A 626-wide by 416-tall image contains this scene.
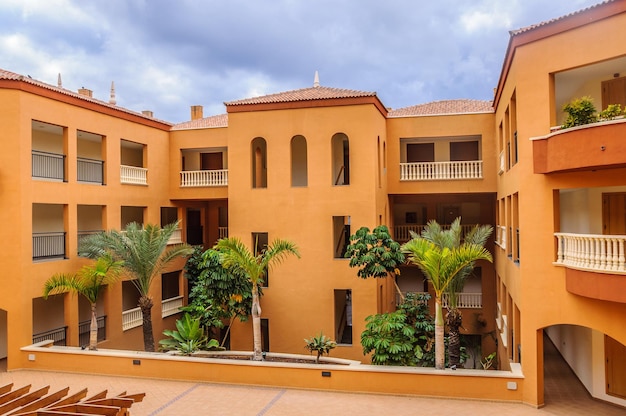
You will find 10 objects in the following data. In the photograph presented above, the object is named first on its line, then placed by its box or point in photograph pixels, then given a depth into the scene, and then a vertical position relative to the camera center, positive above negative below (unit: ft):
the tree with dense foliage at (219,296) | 58.29 -8.70
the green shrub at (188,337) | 52.13 -12.18
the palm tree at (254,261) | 47.47 -3.71
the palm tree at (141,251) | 54.75 -3.04
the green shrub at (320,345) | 49.01 -12.27
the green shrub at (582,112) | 35.65 +7.61
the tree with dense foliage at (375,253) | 50.26 -3.37
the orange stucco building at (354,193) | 37.37 +3.30
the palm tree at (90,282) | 52.03 -6.10
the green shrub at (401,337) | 44.96 -10.97
